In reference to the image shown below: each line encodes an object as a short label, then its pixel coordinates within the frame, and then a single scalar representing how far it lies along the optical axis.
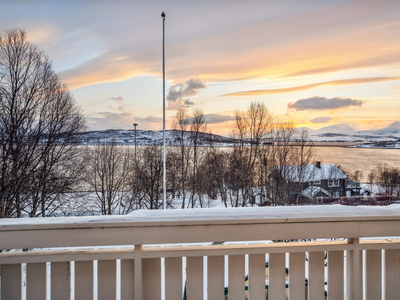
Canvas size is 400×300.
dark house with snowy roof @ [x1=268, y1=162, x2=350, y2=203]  17.89
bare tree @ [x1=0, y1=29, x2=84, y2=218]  10.72
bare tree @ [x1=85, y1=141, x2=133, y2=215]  17.36
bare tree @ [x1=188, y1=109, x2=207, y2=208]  17.58
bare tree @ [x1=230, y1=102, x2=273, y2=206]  17.53
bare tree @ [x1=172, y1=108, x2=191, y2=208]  17.88
